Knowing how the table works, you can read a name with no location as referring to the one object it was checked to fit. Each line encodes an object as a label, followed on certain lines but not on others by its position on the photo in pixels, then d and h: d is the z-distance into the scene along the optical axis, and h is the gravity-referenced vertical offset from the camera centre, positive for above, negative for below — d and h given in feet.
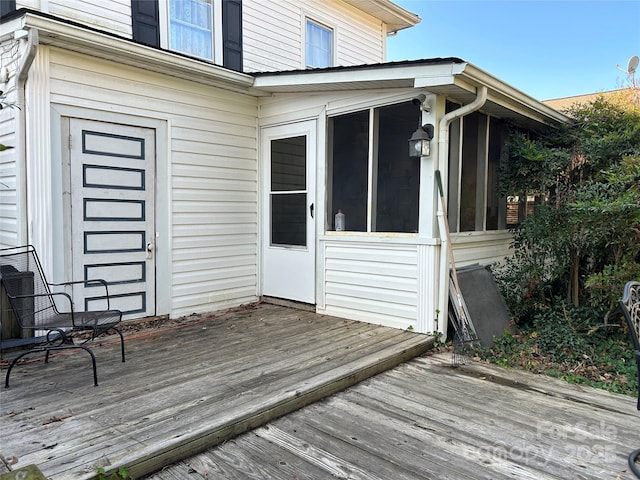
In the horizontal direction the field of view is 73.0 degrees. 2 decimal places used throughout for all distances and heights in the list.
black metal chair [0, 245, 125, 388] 10.31 -2.38
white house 12.99 +1.91
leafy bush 13.30 -0.93
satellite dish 21.12 +7.82
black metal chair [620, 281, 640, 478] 6.79 -1.50
